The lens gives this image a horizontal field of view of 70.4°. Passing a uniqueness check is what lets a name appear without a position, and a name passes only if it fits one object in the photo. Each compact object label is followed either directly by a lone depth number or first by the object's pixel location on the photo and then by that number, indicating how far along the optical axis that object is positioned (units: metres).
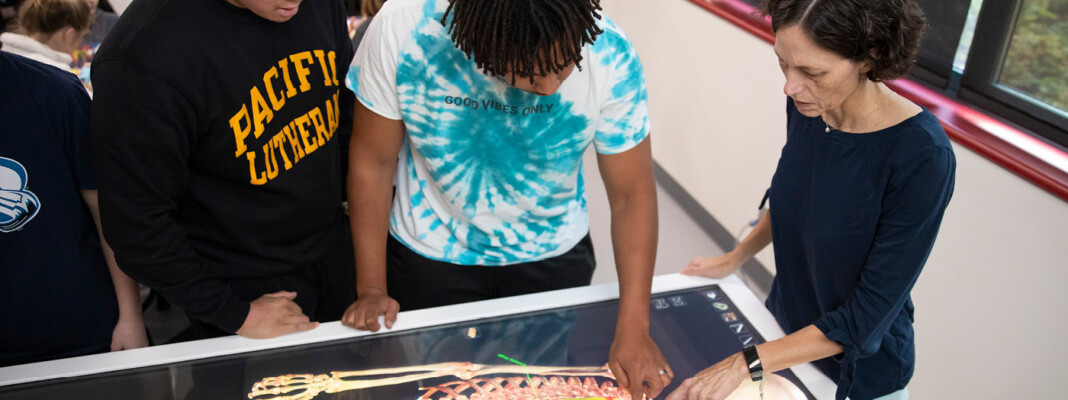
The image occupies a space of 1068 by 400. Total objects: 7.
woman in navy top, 0.98
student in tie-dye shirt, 1.03
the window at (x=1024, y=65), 1.93
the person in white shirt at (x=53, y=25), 2.16
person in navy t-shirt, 1.11
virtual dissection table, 1.12
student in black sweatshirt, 1.00
